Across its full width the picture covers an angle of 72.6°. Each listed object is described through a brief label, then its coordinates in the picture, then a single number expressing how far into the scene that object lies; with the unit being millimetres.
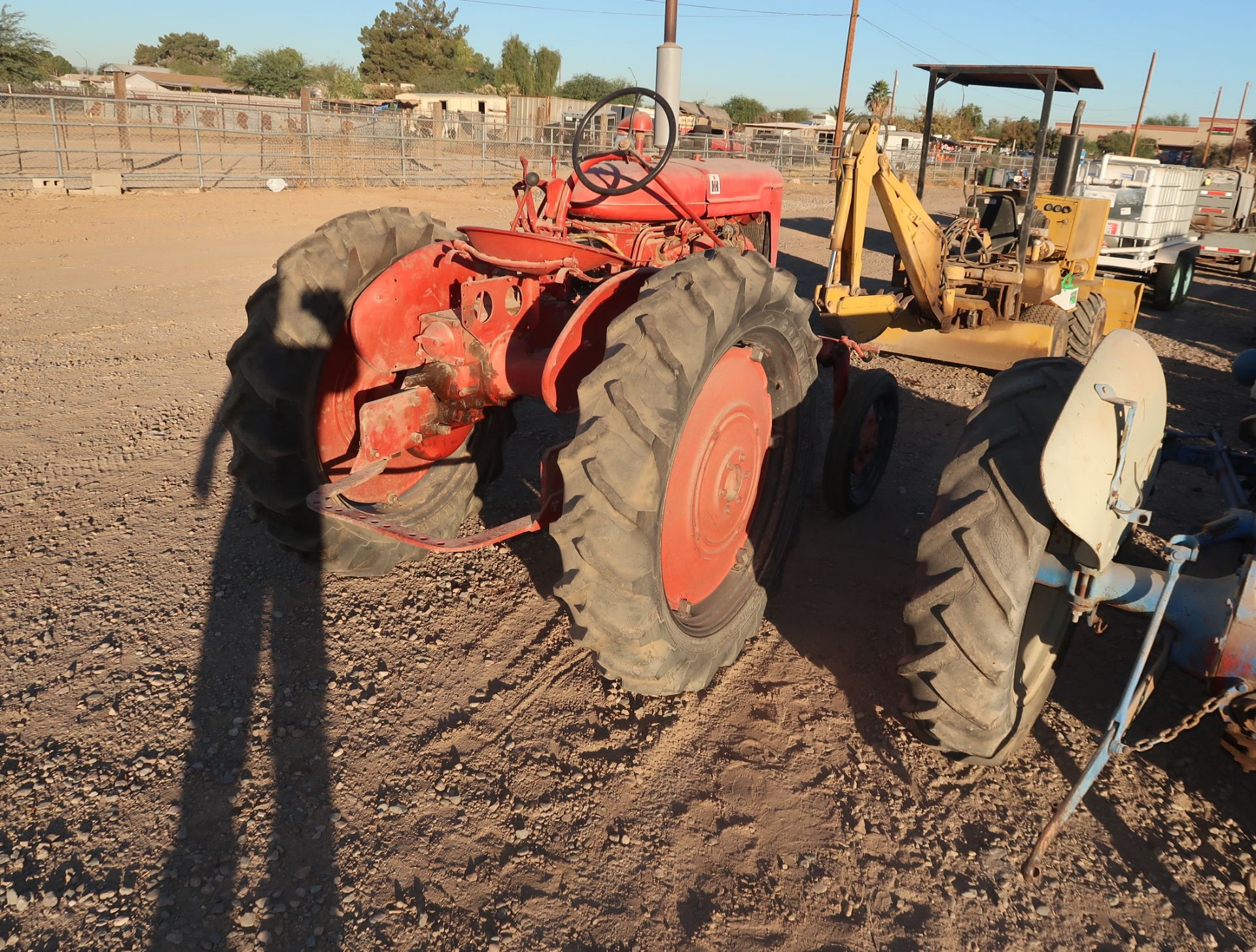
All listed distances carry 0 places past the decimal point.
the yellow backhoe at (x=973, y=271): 6805
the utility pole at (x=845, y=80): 23594
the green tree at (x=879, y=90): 62312
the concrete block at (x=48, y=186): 14289
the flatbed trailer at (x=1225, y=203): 15922
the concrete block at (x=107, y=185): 14992
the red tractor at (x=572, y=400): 2518
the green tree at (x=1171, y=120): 98462
